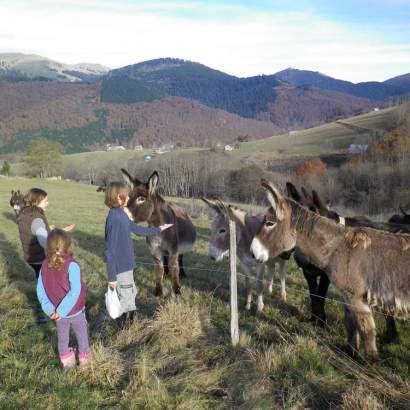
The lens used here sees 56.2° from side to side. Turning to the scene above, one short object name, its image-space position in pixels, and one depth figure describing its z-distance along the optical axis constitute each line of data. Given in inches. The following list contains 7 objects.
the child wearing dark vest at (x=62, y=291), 178.5
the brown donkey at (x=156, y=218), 295.6
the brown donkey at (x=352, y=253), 170.4
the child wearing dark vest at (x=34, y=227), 244.2
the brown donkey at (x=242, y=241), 275.7
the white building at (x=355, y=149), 3095.5
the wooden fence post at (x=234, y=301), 203.8
